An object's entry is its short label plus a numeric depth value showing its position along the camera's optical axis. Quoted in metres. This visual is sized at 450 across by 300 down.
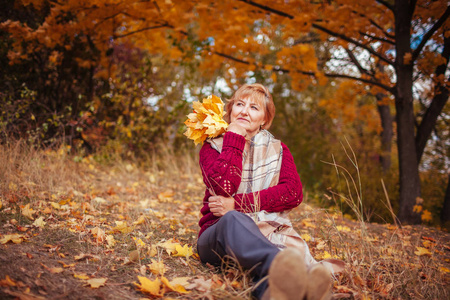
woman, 1.25
